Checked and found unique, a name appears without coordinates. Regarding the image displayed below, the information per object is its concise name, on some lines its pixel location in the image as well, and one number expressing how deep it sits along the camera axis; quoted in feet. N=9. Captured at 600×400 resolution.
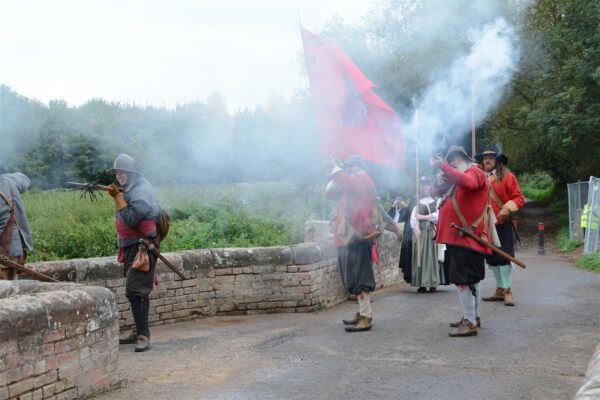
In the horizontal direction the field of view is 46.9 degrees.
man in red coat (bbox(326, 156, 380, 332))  25.17
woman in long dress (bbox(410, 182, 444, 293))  34.55
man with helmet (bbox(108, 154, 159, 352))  22.02
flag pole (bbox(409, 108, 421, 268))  30.62
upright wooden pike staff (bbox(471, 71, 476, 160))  28.94
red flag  37.32
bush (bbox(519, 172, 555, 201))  161.68
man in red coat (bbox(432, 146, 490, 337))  23.24
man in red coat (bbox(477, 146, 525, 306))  29.14
